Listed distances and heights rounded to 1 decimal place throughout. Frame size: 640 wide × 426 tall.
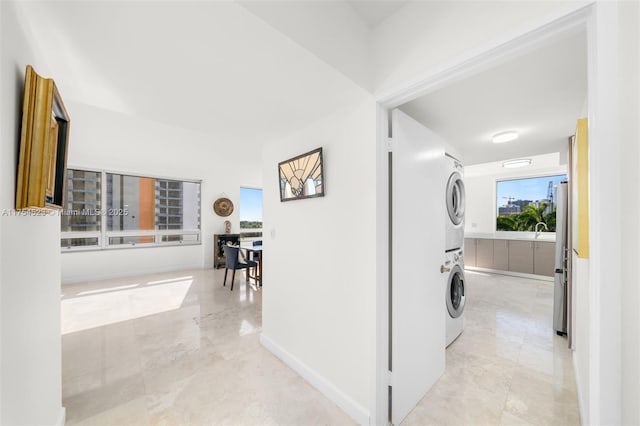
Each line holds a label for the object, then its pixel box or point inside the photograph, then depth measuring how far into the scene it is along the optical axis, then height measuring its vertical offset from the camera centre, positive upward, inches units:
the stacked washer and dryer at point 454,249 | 91.0 -13.2
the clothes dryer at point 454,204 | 90.4 +3.6
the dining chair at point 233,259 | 170.4 -31.1
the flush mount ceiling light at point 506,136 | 96.3 +30.2
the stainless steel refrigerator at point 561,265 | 106.4 -21.6
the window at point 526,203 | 204.4 +9.8
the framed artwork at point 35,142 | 33.6 +9.4
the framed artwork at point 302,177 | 73.8 +11.7
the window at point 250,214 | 277.9 -0.7
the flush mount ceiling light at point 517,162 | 151.8 +31.8
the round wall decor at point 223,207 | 247.0 +6.3
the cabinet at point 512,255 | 193.5 -33.7
